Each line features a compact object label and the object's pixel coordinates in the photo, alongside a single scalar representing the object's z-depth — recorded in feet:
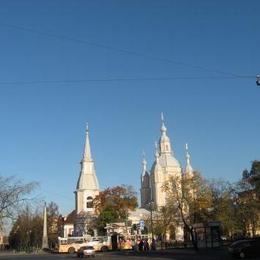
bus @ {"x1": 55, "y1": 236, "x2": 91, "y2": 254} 249.75
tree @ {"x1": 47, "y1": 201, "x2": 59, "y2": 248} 412.65
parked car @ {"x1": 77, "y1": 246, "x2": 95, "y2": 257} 178.88
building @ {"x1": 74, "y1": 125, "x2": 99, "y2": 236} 432.25
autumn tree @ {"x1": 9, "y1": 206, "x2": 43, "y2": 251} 380.39
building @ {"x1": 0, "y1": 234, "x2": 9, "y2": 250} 439.14
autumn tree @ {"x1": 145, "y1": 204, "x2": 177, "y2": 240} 263.86
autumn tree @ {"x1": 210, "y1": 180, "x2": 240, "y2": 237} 256.11
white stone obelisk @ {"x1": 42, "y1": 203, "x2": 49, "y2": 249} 302.66
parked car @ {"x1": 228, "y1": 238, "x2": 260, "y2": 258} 135.70
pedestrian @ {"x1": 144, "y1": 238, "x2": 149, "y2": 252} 213.25
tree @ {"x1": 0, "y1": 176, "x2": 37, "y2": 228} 224.94
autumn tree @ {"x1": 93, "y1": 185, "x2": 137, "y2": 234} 337.52
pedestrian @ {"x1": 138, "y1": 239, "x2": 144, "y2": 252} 204.44
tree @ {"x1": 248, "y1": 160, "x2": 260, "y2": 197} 246.47
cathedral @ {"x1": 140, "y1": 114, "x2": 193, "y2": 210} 476.13
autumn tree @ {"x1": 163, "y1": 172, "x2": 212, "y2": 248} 235.40
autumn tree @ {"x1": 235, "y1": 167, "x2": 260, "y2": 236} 259.39
